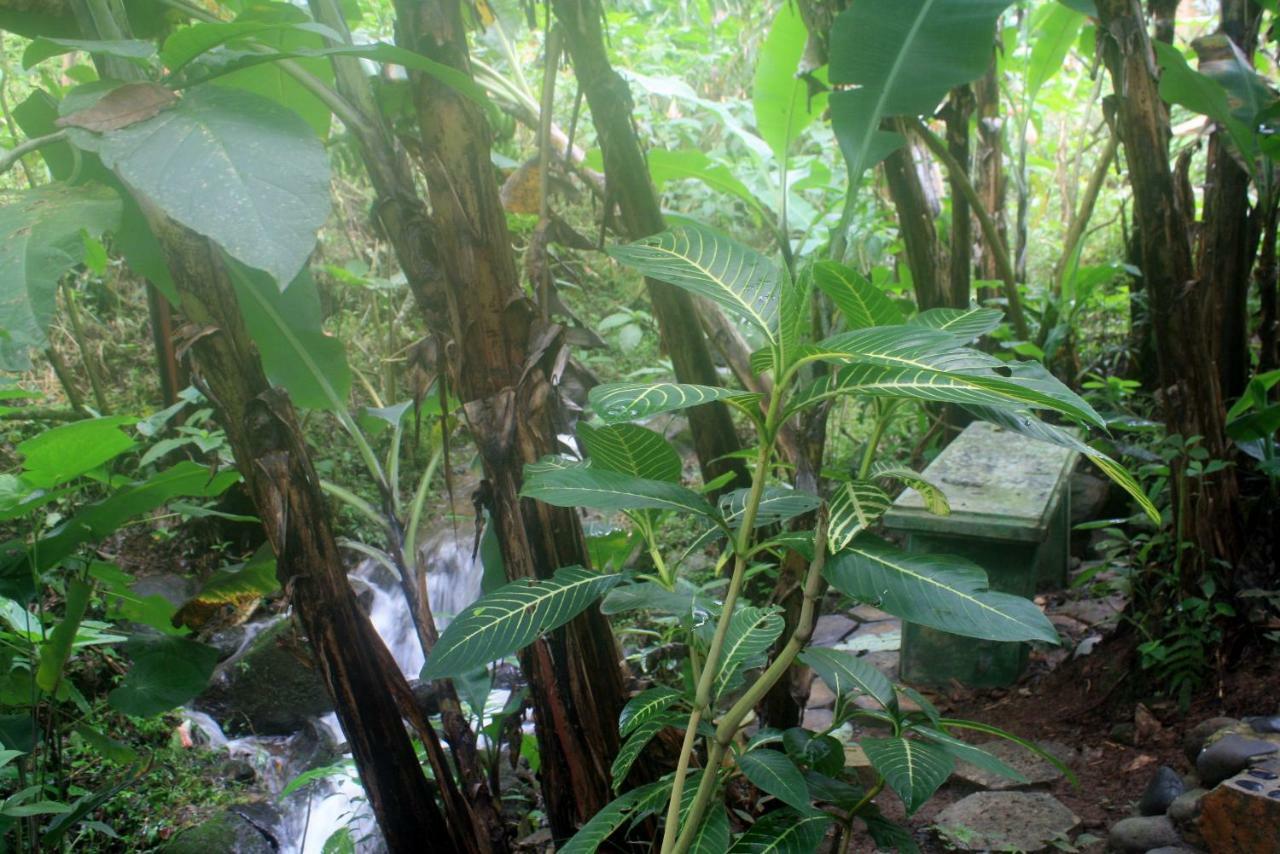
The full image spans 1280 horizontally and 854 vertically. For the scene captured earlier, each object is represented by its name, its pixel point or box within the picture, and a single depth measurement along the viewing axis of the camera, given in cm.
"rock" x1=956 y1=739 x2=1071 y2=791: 211
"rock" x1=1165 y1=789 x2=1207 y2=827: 169
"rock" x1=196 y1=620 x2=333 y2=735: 358
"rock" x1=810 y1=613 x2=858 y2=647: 328
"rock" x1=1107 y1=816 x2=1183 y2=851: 168
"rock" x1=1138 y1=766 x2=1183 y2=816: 181
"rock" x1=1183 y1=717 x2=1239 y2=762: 192
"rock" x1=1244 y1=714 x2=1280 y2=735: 183
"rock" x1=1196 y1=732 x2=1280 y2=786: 171
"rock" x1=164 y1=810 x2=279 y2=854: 242
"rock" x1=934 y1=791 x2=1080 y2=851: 179
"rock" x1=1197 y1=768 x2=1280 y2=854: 151
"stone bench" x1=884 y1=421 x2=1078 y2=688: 254
